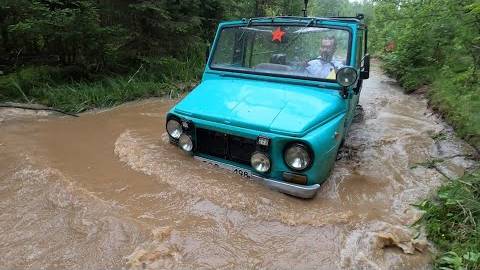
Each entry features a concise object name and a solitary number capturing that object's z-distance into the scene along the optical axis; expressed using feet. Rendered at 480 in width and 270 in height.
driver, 14.51
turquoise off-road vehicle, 11.82
